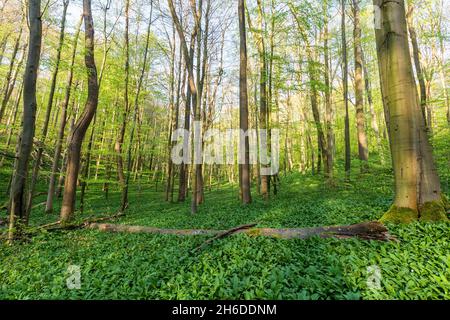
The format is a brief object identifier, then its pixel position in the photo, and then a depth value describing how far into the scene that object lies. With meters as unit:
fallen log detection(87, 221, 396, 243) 3.94
